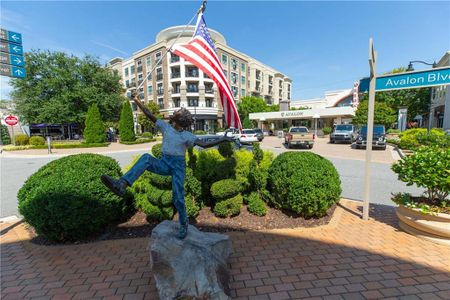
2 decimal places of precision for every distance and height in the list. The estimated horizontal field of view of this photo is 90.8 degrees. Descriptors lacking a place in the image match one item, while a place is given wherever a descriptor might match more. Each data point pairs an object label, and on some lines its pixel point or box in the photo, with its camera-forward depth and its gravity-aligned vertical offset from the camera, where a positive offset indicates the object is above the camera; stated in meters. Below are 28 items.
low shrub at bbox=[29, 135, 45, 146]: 23.76 -1.04
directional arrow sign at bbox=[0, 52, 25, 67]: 4.18 +1.39
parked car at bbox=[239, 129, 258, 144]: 20.78 -0.67
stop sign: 17.01 +0.89
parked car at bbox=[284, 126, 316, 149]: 18.03 -0.75
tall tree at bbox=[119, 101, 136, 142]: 25.42 +0.63
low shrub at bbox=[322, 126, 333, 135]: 32.06 -0.20
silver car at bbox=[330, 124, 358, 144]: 21.83 -0.55
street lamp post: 13.43 +3.96
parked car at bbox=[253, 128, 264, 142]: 25.05 -0.56
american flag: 4.27 +1.36
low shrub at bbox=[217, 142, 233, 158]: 4.46 -0.41
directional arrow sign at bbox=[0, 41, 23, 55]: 4.16 +1.61
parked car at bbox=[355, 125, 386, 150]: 16.45 -0.77
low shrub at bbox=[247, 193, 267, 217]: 4.50 -1.56
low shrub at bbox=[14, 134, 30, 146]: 25.06 -0.96
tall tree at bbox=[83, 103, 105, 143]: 23.17 +0.50
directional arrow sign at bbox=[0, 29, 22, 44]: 4.21 +1.85
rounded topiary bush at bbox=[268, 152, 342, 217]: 4.04 -1.04
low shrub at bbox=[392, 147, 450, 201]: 3.45 -0.69
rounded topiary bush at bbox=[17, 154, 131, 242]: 3.35 -1.08
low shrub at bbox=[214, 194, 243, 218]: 4.31 -1.51
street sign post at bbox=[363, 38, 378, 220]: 3.94 +0.15
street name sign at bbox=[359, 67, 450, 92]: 3.48 +0.82
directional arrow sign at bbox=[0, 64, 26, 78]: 4.17 +1.17
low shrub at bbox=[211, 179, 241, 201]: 4.21 -1.12
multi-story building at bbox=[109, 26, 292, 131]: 42.09 +10.44
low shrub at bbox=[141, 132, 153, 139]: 31.85 -0.69
